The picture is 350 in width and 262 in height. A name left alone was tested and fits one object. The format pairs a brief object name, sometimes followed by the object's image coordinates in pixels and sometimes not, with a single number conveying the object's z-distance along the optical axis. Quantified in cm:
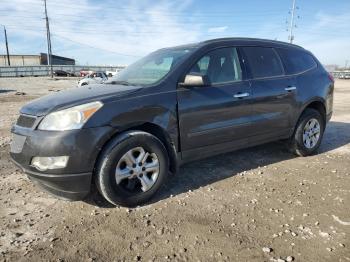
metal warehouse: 8000
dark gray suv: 338
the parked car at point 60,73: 5800
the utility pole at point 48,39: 5379
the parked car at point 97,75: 2947
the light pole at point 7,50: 7294
